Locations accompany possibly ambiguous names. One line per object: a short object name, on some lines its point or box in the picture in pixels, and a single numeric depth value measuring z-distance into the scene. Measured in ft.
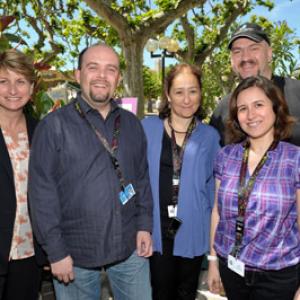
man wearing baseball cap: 9.32
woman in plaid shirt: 6.41
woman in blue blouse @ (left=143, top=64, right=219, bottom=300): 8.66
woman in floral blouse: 7.21
